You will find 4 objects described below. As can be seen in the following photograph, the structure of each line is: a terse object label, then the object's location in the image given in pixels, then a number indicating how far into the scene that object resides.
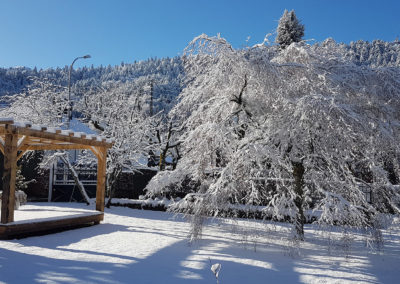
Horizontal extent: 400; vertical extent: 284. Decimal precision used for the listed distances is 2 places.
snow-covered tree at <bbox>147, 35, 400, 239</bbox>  5.86
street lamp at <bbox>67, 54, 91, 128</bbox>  14.08
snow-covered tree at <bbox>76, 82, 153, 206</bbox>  13.89
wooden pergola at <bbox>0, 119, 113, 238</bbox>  6.71
